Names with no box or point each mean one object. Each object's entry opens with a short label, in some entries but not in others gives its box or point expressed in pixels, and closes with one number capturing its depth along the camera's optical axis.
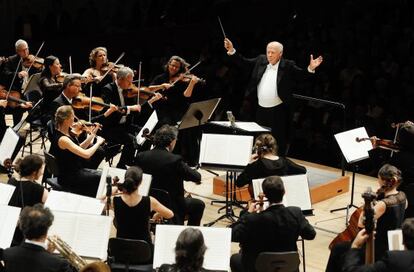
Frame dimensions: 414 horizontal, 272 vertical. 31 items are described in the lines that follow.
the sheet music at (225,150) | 13.58
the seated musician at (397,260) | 8.98
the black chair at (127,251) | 10.23
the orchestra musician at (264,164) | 12.87
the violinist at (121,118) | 16.36
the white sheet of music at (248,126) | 15.15
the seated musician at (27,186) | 11.23
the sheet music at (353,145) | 13.73
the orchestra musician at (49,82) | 17.05
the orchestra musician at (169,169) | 12.47
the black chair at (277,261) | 9.84
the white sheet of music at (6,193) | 11.08
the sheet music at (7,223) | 10.34
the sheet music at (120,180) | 11.77
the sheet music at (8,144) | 13.43
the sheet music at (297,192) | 11.88
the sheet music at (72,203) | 11.08
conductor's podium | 15.81
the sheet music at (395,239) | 9.70
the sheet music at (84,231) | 10.21
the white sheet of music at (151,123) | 14.58
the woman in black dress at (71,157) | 13.15
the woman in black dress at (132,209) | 10.79
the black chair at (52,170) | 13.30
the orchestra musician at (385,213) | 10.45
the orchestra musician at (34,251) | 9.02
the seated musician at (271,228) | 10.16
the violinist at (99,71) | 17.66
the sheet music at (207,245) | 9.96
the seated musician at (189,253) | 8.56
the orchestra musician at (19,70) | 19.09
